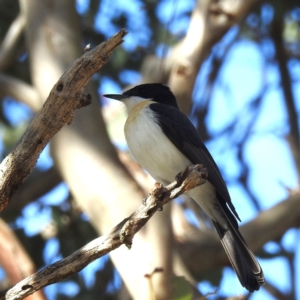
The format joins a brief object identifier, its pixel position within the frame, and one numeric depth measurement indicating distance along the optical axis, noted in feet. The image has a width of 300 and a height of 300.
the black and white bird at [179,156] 23.99
